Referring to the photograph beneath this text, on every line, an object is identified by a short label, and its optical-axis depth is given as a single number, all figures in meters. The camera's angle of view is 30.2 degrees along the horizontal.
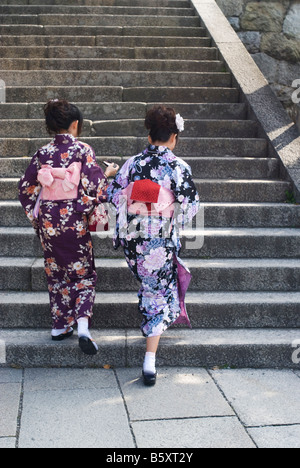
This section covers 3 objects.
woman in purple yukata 3.66
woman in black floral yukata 3.59
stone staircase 3.99
